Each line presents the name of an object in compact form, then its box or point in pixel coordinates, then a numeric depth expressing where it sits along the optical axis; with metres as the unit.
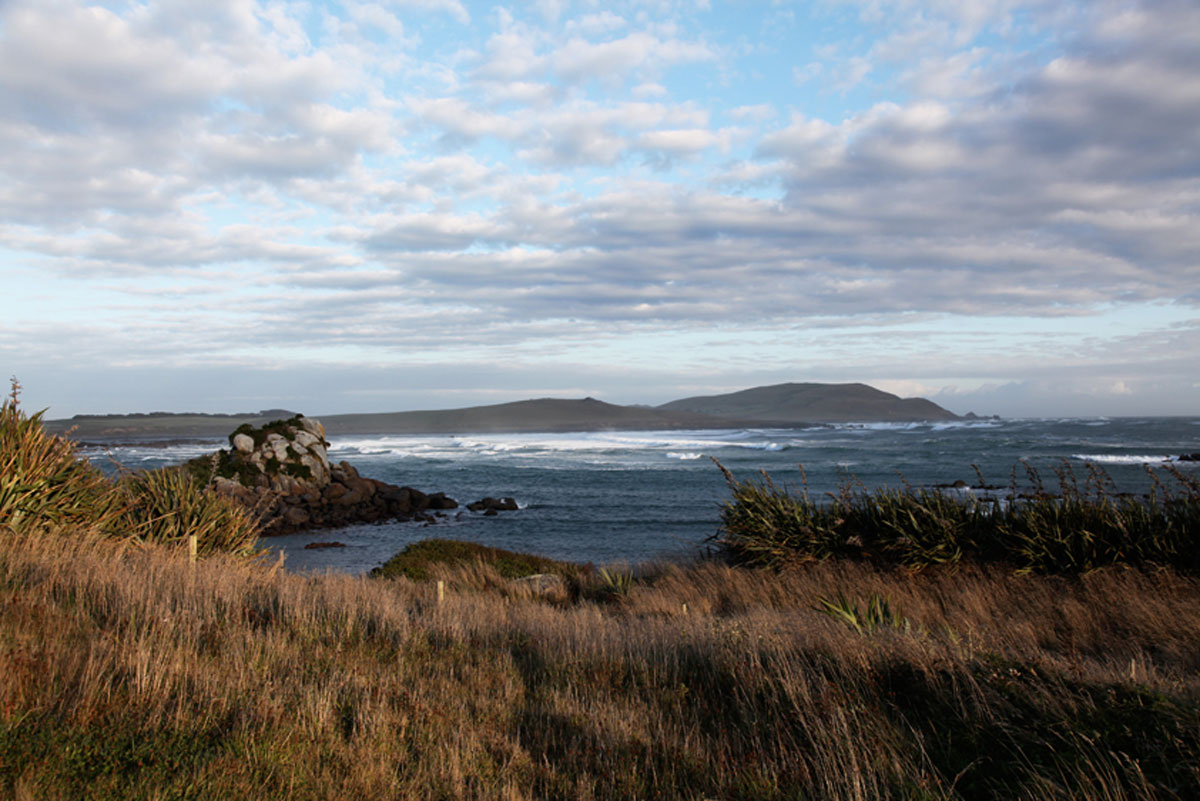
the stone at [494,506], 33.72
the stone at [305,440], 36.59
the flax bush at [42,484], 9.30
